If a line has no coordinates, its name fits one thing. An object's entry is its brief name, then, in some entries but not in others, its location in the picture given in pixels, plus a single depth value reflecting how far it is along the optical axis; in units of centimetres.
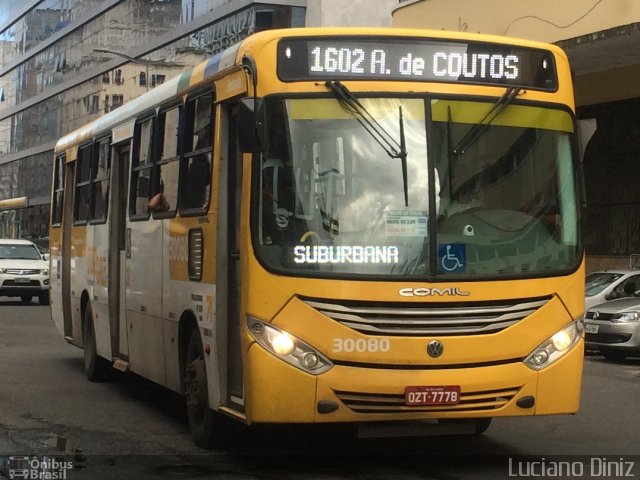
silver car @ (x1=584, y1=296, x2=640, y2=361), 1922
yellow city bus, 838
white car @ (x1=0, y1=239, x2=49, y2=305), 3256
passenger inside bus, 1091
